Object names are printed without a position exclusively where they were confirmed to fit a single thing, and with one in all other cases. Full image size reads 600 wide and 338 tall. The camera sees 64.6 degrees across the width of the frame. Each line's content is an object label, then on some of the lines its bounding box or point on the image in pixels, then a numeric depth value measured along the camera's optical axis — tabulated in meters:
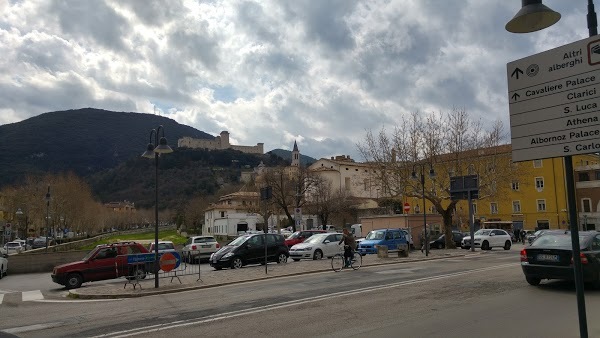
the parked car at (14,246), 55.75
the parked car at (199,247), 30.64
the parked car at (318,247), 26.97
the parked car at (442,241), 38.53
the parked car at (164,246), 27.22
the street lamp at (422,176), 27.62
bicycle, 19.81
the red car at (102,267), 18.62
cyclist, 20.14
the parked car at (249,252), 23.69
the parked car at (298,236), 34.56
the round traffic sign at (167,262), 16.83
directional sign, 4.50
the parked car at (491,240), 34.06
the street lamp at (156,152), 16.72
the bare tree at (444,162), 37.84
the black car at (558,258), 11.80
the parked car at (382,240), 29.84
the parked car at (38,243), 64.40
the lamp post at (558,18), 4.49
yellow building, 68.75
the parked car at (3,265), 26.14
